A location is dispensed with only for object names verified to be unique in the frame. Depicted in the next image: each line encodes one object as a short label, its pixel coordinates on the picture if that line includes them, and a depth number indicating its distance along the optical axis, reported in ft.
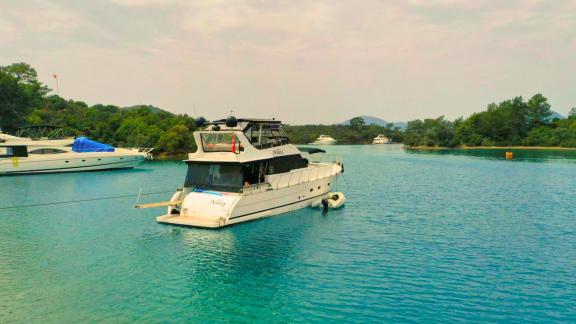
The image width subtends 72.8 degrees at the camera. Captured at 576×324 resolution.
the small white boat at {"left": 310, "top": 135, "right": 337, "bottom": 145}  610.85
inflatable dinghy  89.15
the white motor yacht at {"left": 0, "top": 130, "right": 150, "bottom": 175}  167.32
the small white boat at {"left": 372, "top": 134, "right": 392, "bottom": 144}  615.16
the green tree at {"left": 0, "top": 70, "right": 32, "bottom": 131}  256.73
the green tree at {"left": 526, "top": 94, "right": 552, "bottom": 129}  443.73
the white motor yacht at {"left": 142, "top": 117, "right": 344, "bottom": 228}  72.13
